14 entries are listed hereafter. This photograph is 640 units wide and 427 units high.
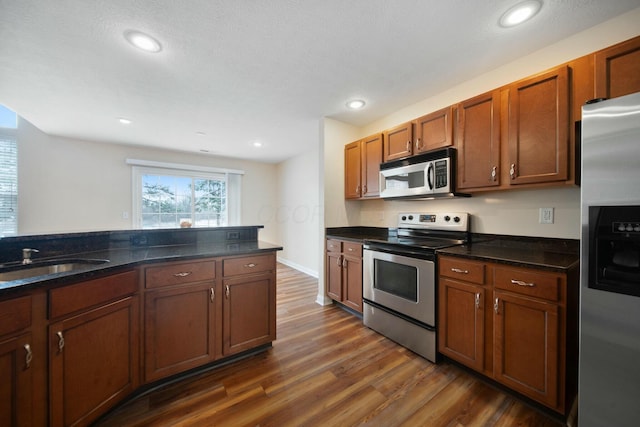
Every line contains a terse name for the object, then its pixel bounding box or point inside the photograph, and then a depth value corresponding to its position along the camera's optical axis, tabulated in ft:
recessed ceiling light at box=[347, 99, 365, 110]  8.88
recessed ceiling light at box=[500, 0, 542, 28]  4.66
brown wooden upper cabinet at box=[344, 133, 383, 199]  9.50
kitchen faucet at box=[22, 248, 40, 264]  4.81
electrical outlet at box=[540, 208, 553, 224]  5.97
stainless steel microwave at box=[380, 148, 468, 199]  7.10
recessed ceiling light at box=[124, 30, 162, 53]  5.39
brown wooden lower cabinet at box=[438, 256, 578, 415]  4.41
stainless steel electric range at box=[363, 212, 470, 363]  6.44
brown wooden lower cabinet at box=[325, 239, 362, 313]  8.82
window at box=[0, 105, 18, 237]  11.19
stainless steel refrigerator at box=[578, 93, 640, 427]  3.44
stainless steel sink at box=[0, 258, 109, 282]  4.56
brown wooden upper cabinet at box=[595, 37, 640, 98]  4.32
